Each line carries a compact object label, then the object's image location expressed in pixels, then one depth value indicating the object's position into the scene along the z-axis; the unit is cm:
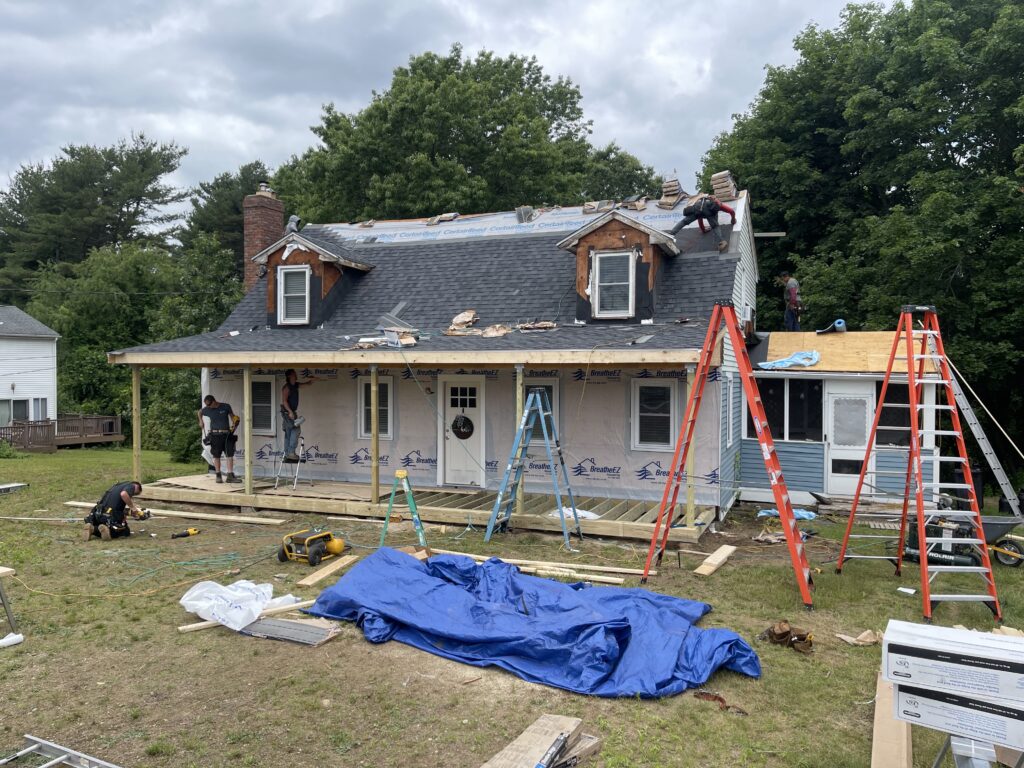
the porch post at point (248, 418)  1199
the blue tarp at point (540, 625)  553
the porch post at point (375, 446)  1155
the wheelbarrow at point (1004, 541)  871
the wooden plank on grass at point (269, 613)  668
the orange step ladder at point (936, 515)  688
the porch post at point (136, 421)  1316
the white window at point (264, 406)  1441
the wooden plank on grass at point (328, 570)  809
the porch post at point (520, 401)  1064
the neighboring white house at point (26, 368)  3088
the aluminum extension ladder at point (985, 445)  776
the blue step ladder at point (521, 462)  991
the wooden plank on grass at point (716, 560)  861
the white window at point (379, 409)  1370
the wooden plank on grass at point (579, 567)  852
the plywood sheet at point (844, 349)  1309
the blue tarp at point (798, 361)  1332
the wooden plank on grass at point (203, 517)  1162
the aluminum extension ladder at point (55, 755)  418
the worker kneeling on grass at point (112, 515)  1035
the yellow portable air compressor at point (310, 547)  892
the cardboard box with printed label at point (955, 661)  310
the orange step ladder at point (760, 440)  728
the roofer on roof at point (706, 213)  1309
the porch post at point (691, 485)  965
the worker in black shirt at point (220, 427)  1308
